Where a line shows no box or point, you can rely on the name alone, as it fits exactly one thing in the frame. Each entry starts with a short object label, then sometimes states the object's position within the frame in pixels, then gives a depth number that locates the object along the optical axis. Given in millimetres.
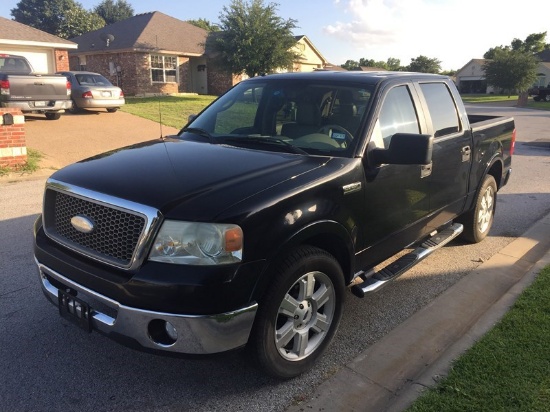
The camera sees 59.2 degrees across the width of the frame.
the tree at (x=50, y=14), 57938
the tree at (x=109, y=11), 70000
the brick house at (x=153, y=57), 29328
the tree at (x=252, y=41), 26500
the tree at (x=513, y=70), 56988
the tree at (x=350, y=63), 108269
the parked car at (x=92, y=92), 17234
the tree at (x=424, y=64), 83162
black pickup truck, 2555
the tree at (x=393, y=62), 126912
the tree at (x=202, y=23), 64812
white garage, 21234
